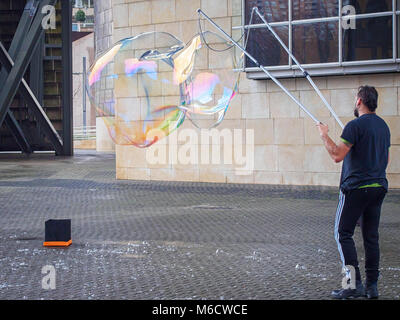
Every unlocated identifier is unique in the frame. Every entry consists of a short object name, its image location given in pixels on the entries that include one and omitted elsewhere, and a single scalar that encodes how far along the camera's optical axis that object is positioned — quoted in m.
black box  9.38
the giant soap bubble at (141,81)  11.55
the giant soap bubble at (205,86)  11.60
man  6.25
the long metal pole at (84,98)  59.07
